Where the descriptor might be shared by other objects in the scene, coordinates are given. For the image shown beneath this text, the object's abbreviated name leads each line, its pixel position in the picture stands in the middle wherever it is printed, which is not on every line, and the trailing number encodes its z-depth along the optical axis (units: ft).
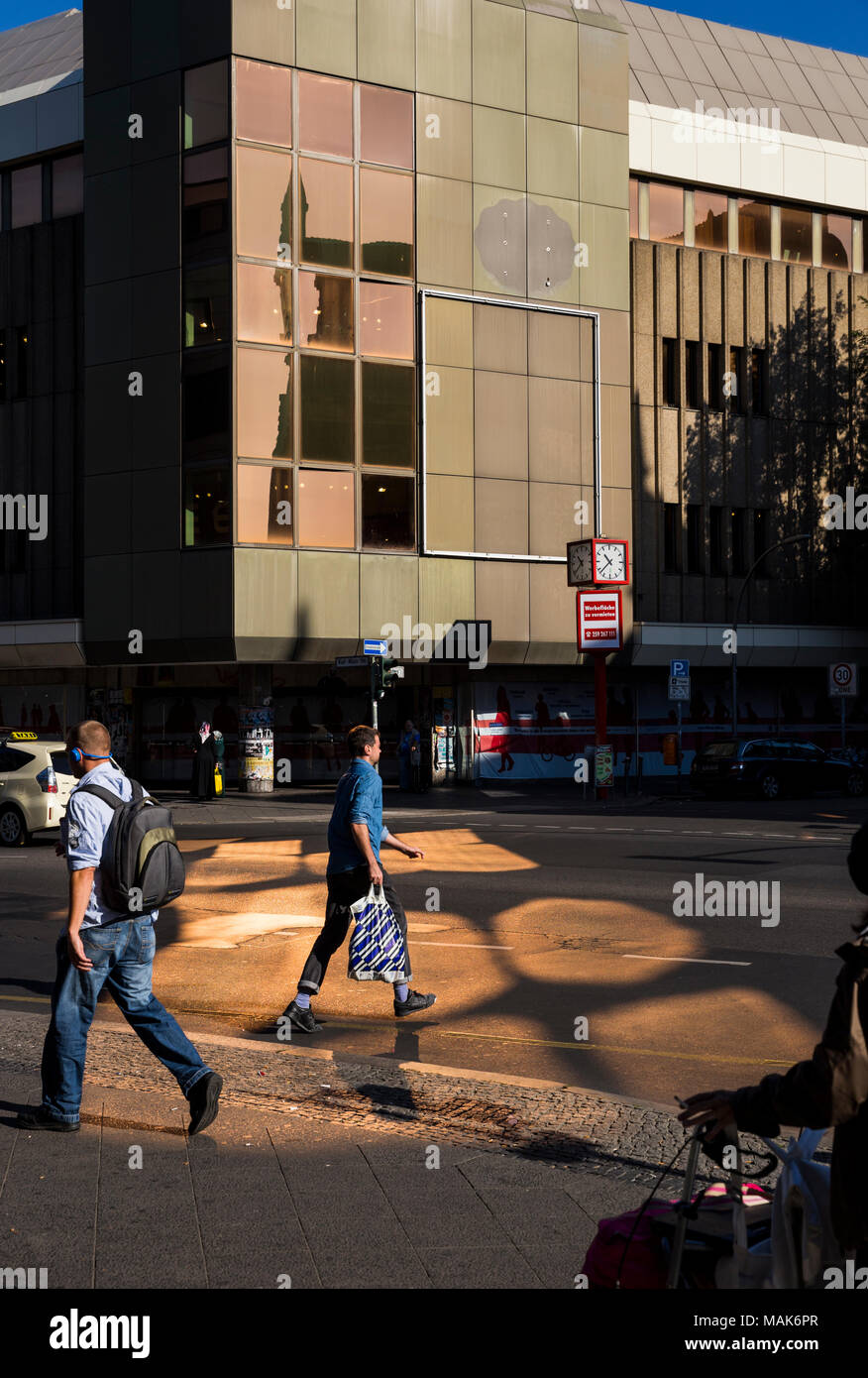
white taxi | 69.51
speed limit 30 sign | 115.34
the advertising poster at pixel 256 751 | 113.39
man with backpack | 19.57
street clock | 106.73
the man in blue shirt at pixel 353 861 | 27.66
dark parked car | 104.68
